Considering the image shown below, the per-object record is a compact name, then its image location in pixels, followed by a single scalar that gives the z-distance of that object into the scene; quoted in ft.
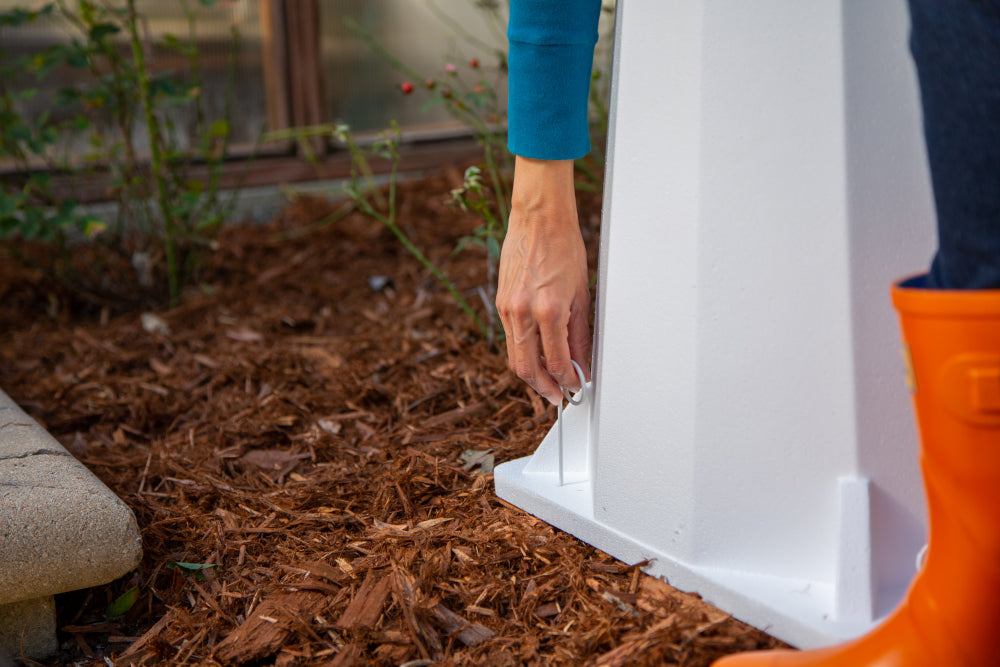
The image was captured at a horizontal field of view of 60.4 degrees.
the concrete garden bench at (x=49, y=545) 3.77
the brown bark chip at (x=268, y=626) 3.59
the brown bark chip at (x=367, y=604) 3.63
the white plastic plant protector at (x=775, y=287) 3.00
